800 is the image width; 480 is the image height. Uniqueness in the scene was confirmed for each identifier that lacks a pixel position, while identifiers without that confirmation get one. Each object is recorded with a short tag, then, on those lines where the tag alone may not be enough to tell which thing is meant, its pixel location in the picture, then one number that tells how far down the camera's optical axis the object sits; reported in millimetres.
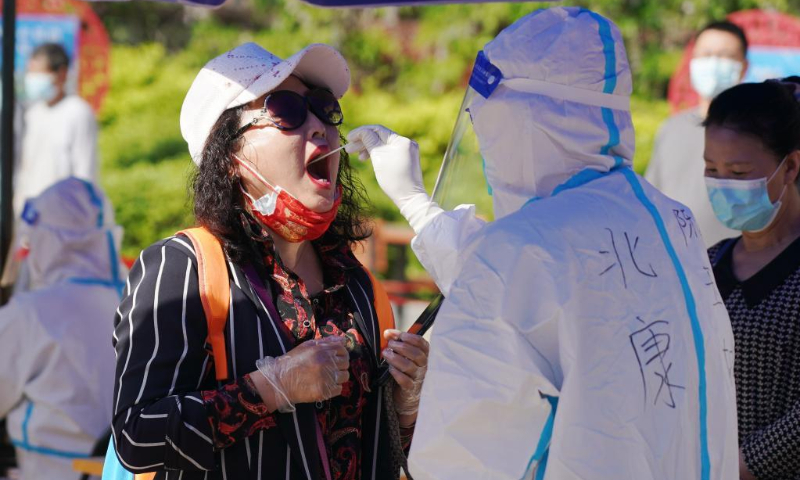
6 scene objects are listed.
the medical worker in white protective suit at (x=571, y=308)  3410
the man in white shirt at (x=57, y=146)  13727
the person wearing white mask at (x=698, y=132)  9041
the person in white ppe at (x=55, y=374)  7145
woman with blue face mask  5273
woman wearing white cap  3984
